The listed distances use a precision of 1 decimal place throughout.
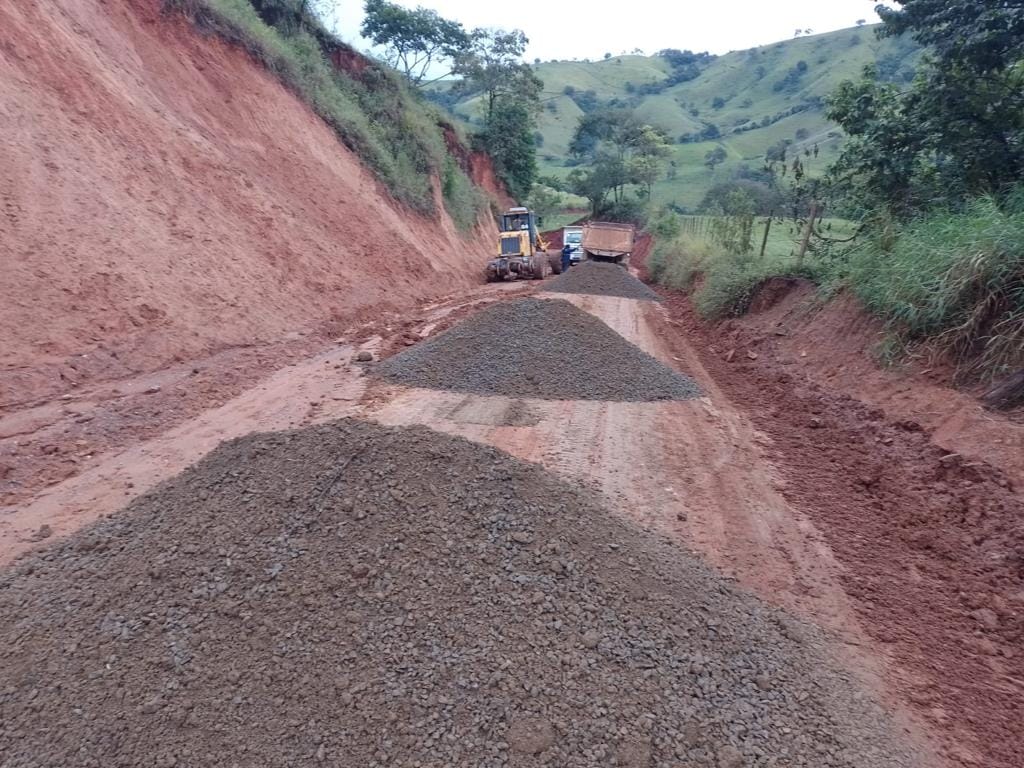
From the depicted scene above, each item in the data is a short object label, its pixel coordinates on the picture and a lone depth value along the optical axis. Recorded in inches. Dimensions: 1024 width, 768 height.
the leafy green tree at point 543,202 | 1738.8
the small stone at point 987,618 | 147.1
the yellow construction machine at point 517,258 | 812.0
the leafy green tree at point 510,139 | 1318.9
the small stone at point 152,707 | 102.3
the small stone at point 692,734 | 103.0
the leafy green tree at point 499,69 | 1305.4
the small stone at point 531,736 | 99.3
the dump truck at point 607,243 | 877.2
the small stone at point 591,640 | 118.3
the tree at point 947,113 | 306.2
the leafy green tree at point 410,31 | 1264.8
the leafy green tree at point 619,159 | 1769.2
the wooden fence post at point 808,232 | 448.3
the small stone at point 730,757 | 100.0
